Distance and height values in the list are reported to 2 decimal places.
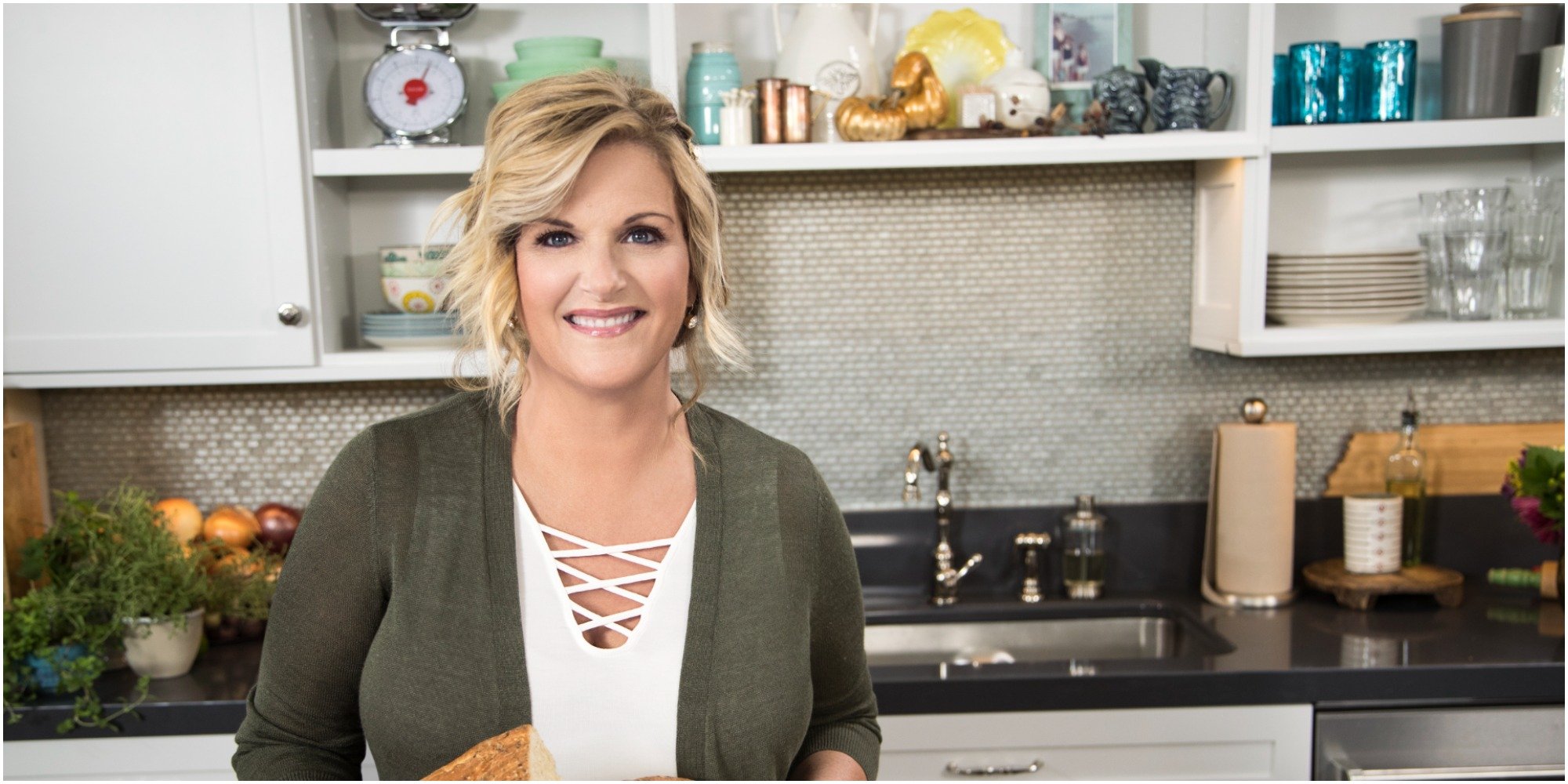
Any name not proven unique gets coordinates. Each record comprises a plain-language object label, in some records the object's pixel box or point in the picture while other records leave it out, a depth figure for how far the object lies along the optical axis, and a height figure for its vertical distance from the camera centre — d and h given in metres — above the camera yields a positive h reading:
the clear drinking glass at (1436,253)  2.34 -0.01
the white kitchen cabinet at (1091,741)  2.00 -0.80
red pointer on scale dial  2.27 +0.33
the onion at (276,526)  2.37 -0.50
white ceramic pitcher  2.28 +0.39
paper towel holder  2.38 -0.67
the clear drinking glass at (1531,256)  2.29 -0.02
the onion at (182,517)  2.27 -0.46
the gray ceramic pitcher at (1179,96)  2.22 +0.28
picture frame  2.38 +0.41
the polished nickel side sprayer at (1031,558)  2.53 -0.63
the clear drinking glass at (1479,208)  2.28 +0.07
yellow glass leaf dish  2.39 +0.41
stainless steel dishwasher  2.00 -0.80
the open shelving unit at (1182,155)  2.18 +0.18
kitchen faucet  2.48 -0.54
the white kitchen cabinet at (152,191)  2.10 +0.14
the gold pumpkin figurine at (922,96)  2.23 +0.29
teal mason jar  2.23 +0.31
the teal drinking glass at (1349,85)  2.27 +0.30
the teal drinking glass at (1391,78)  2.27 +0.31
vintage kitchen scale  2.26 +0.33
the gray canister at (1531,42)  2.37 +0.40
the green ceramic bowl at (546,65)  2.21 +0.36
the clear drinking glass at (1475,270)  2.30 -0.05
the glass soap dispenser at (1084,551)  2.52 -0.61
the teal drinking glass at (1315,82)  2.27 +0.31
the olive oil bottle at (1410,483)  2.47 -0.48
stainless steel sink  2.45 -0.78
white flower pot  1.99 -0.62
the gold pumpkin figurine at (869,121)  2.20 +0.24
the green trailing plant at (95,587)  1.92 -0.52
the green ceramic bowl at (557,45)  2.21 +0.39
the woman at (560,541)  1.18 -0.28
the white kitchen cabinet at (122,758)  1.93 -0.77
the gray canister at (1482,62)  2.26 +0.34
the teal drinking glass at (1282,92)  2.32 +0.30
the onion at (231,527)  2.32 -0.49
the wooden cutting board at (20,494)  2.20 -0.41
